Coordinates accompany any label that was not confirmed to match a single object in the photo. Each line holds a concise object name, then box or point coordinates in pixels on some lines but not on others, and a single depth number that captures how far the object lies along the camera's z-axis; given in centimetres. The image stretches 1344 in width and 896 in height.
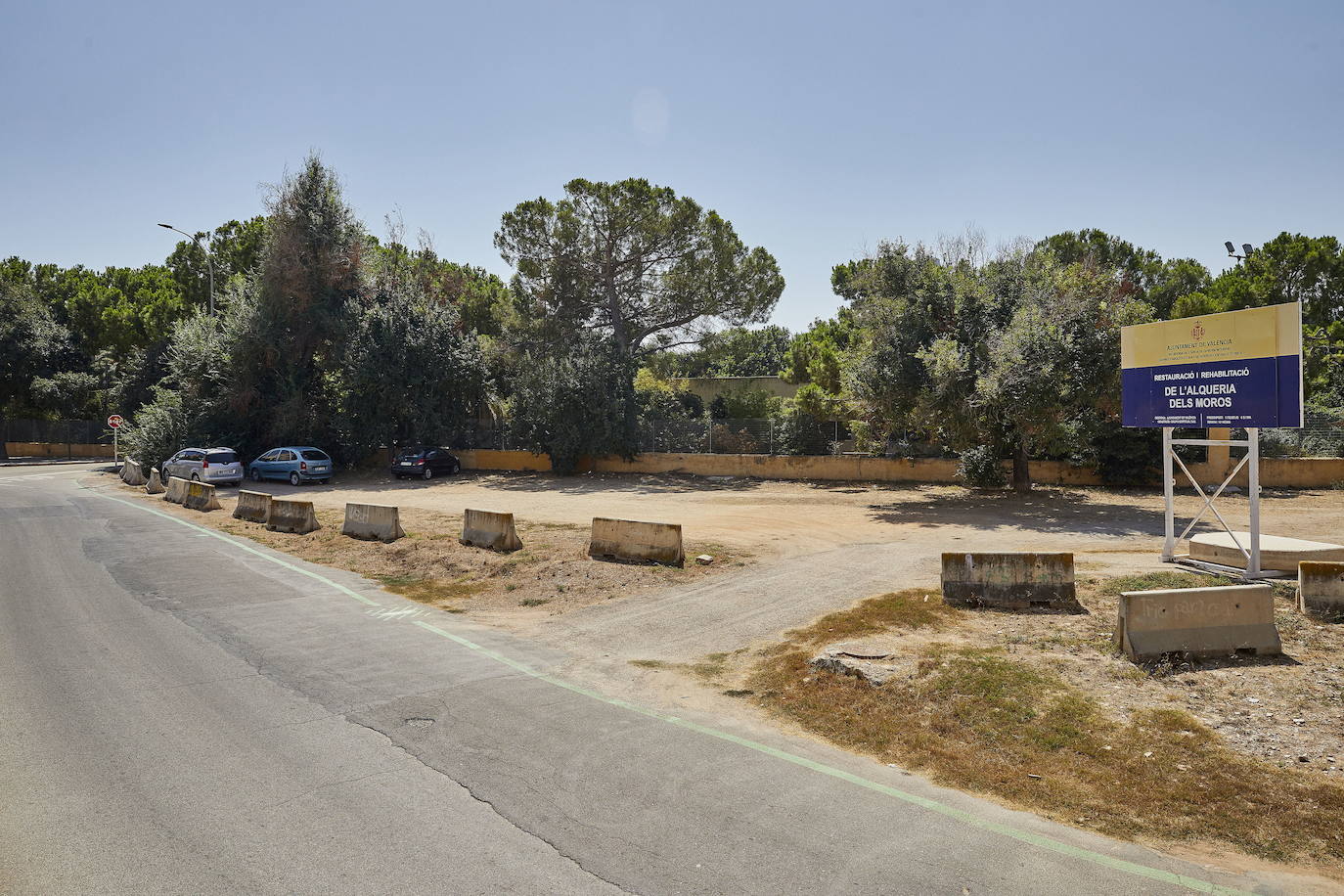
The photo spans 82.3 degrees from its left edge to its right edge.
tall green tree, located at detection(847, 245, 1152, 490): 1816
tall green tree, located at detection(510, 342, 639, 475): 3114
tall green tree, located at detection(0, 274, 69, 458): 4906
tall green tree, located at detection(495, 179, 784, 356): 3481
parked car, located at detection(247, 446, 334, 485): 3048
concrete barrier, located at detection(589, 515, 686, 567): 1257
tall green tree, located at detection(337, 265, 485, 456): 3403
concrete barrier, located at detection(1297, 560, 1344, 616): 841
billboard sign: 966
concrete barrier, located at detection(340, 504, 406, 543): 1576
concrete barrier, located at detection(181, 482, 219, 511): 2202
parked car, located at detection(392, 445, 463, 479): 3291
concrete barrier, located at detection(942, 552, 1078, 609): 932
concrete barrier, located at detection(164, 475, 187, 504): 2355
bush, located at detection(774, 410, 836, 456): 2850
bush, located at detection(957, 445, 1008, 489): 2353
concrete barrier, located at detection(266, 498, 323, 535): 1747
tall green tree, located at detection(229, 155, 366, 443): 3444
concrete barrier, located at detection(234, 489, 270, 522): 1914
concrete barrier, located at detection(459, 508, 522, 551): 1409
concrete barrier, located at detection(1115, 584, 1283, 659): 716
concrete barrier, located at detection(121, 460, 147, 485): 3072
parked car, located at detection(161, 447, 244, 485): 2830
